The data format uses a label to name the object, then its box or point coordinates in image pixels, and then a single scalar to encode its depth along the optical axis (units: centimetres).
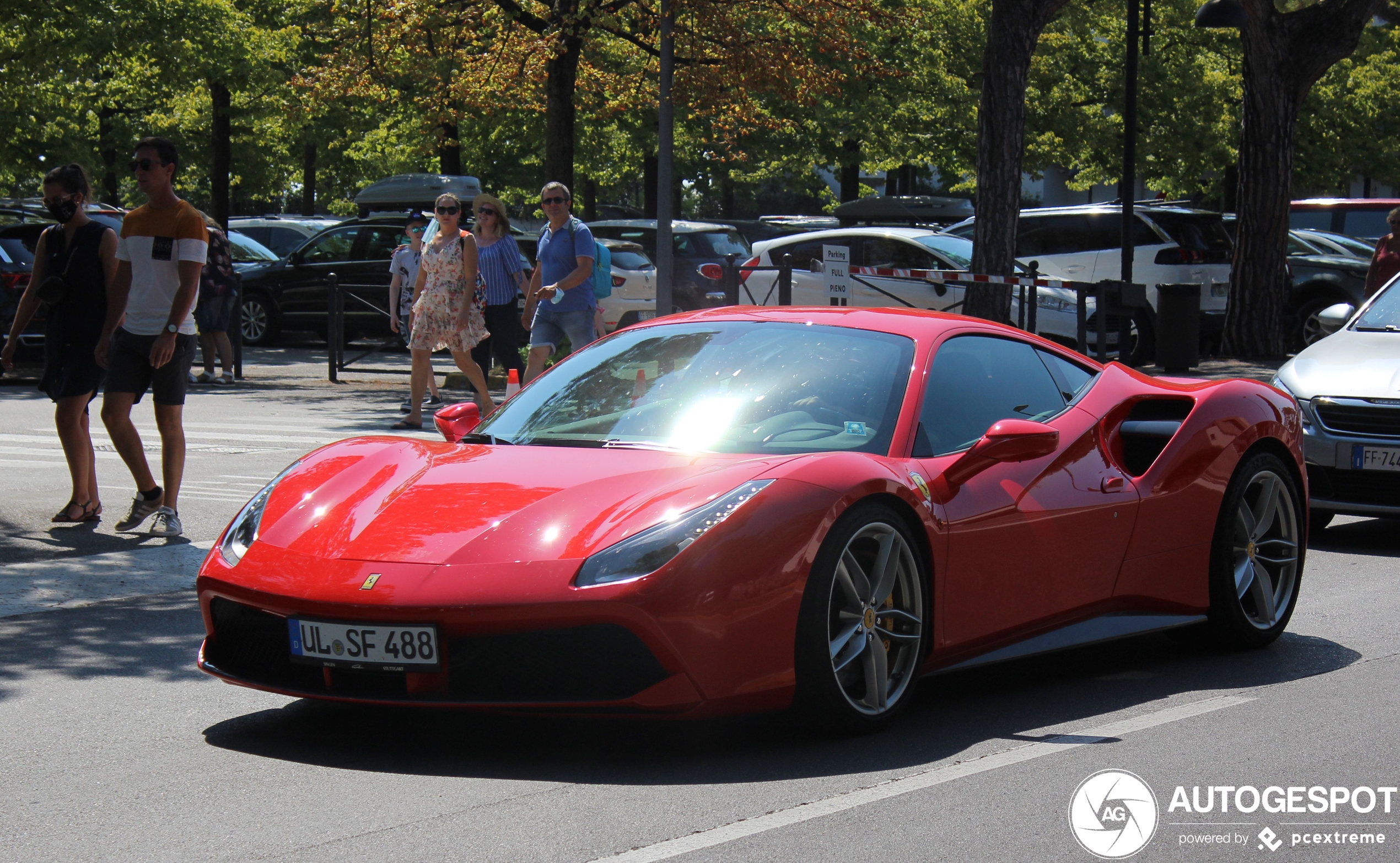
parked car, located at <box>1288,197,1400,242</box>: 2795
